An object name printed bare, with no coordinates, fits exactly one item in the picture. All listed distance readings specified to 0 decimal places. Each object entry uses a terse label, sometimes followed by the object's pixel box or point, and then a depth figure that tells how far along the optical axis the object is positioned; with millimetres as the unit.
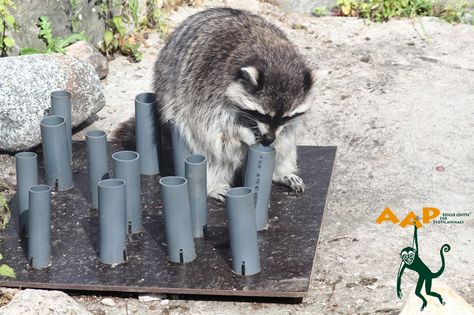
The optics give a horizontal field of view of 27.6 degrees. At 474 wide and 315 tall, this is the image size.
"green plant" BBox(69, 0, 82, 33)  7553
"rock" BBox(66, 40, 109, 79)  7379
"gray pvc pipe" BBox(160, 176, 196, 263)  4984
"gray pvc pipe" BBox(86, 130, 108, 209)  5758
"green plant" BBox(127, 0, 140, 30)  8125
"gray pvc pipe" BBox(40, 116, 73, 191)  5812
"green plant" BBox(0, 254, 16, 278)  4652
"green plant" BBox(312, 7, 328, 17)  9133
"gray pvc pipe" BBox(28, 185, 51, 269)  4984
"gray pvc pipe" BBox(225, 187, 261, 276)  4898
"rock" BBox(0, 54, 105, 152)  6270
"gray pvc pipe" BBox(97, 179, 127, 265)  5004
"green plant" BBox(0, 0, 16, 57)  6738
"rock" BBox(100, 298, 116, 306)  4871
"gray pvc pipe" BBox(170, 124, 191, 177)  5996
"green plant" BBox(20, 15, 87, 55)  7135
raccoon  5492
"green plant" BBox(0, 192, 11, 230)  5422
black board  4871
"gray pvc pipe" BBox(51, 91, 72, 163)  6160
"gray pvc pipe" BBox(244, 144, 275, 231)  5461
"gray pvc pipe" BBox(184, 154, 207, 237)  5387
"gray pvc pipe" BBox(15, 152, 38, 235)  5375
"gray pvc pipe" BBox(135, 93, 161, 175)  6211
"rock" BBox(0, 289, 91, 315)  4312
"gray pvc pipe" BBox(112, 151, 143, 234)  5363
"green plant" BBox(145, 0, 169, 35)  8438
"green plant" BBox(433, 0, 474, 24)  8836
